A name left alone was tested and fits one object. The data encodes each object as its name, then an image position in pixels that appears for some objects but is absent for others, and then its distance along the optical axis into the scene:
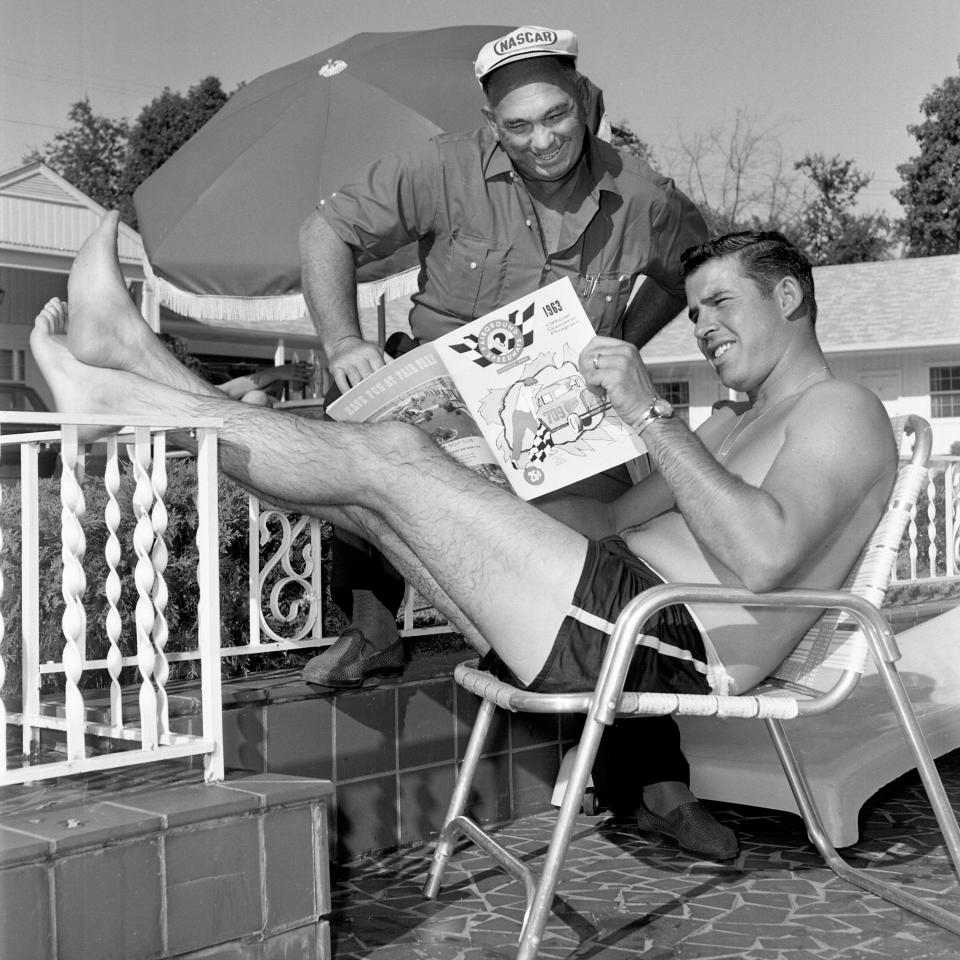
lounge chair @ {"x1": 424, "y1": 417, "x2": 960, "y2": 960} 1.94
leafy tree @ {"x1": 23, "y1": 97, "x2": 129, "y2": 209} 38.25
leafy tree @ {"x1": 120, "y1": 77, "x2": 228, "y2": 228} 35.81
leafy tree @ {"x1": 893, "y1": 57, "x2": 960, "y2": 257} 28.81
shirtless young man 2.20
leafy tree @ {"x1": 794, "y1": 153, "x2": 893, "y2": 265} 35.53
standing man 2.99
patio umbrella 5.89
